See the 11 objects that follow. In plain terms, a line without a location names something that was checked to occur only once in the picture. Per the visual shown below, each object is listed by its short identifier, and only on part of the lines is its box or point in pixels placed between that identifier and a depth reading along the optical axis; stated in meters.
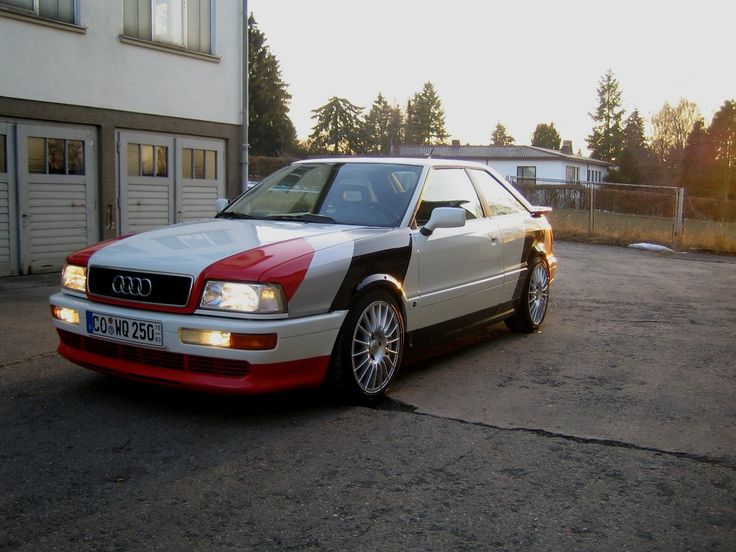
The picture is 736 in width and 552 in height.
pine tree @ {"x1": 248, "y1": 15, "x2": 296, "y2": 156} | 64.88
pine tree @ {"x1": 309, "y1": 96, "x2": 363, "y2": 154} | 87.38
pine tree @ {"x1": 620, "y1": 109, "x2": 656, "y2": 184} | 70.88
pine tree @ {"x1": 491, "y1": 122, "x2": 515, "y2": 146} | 133.88
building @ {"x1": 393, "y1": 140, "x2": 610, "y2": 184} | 71.44
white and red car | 4.61
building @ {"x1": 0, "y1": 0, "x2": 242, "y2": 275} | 10.67
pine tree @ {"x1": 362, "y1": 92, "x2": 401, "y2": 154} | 104.31
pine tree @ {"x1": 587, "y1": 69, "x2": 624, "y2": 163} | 95.88
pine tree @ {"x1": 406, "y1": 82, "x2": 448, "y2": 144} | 110.25
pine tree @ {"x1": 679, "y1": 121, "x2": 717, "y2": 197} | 56.25
